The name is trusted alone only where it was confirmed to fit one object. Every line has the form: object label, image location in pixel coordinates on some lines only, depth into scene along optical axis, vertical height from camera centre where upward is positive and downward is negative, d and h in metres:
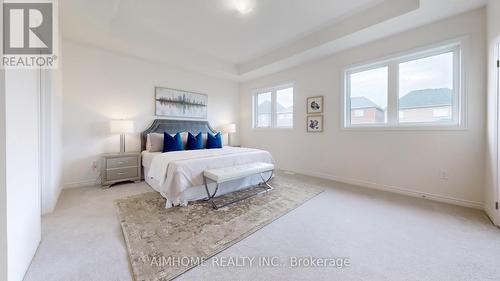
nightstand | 3.36 -0.55
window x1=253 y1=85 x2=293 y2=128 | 4.97 +0.86
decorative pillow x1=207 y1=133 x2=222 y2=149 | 4.42 -0.07
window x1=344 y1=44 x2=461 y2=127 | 2.73 +0.78
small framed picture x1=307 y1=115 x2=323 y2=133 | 4.14 +0.33
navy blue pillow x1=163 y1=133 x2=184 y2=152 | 3.83 -0.11
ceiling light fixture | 2.69 +1.93
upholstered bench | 2.53 -0.50
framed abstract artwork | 4.38 +0.85
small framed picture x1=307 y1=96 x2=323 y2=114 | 4.13 +0.75
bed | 2.51 -0.44
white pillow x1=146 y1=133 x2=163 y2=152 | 3.82 -0.10
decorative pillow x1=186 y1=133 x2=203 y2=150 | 4.18 -0.12
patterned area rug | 1.46 -0.93
